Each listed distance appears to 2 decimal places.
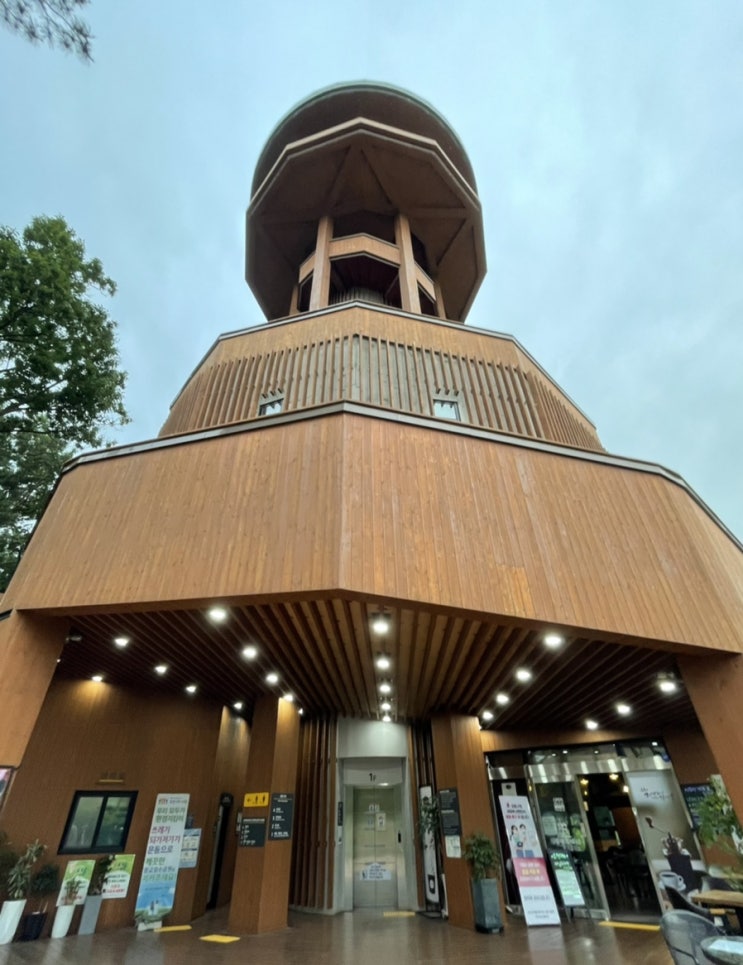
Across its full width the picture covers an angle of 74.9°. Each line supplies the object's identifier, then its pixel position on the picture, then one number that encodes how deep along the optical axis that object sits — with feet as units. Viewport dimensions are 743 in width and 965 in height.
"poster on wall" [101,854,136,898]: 23.31
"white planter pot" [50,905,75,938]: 21.50
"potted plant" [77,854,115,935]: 22.24
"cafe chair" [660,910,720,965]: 10.14
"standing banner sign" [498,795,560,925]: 24.00
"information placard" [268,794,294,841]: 23.62
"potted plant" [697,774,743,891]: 15.33
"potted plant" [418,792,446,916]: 26.96
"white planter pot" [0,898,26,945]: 20.25
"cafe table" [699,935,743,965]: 6.93
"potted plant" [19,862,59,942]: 20.97
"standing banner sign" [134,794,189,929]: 23.41
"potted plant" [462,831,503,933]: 22.50
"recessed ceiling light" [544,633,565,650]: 16.26
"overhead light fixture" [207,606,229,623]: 16.25
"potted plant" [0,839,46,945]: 20.35
